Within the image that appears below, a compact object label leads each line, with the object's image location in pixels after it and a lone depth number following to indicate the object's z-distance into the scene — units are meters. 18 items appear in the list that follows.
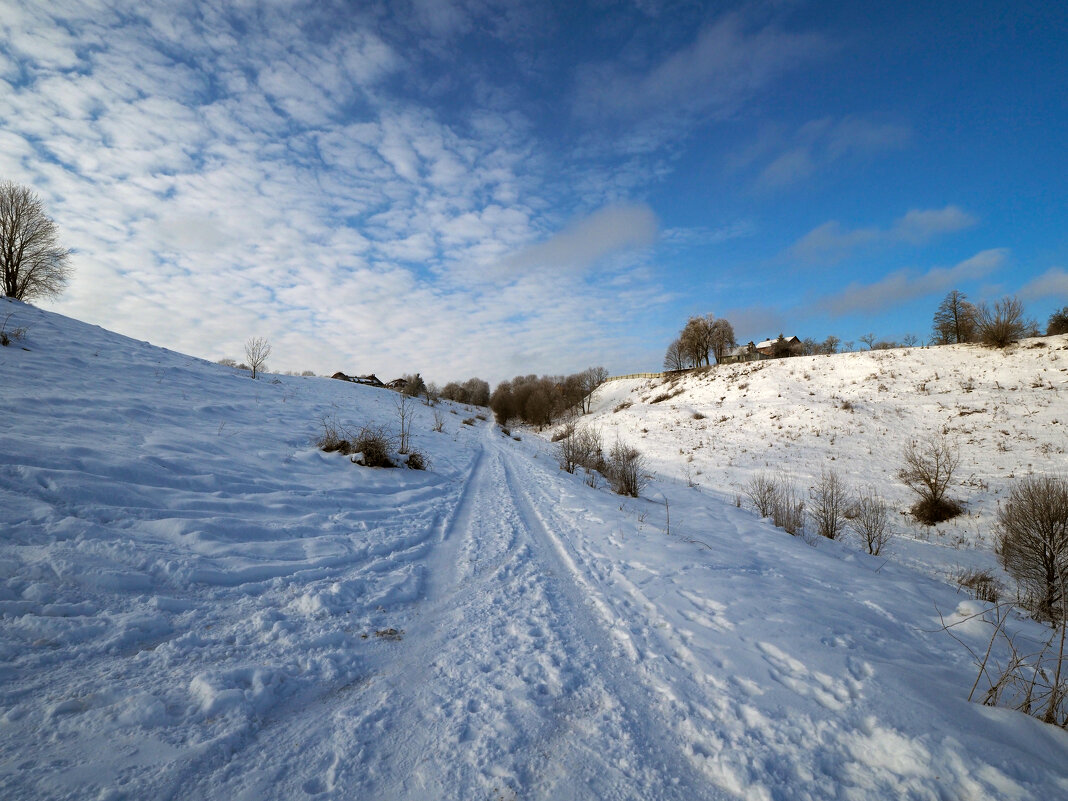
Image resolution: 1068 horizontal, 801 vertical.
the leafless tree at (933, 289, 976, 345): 30.81
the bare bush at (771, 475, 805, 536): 8.43
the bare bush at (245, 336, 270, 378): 15.52
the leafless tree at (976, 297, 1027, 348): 24.23
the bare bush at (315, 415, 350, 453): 8.45
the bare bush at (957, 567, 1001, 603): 6.13
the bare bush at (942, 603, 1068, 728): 2.49
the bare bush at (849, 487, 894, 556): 8.45
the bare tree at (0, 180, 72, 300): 20.55
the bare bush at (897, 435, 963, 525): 11.83
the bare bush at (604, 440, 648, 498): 10.67
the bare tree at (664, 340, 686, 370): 50.70
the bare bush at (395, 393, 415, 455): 9.89
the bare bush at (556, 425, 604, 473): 13.90
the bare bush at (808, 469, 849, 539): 8.91
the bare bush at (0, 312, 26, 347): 7.66
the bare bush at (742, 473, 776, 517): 9.81
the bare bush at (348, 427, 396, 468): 8.38
